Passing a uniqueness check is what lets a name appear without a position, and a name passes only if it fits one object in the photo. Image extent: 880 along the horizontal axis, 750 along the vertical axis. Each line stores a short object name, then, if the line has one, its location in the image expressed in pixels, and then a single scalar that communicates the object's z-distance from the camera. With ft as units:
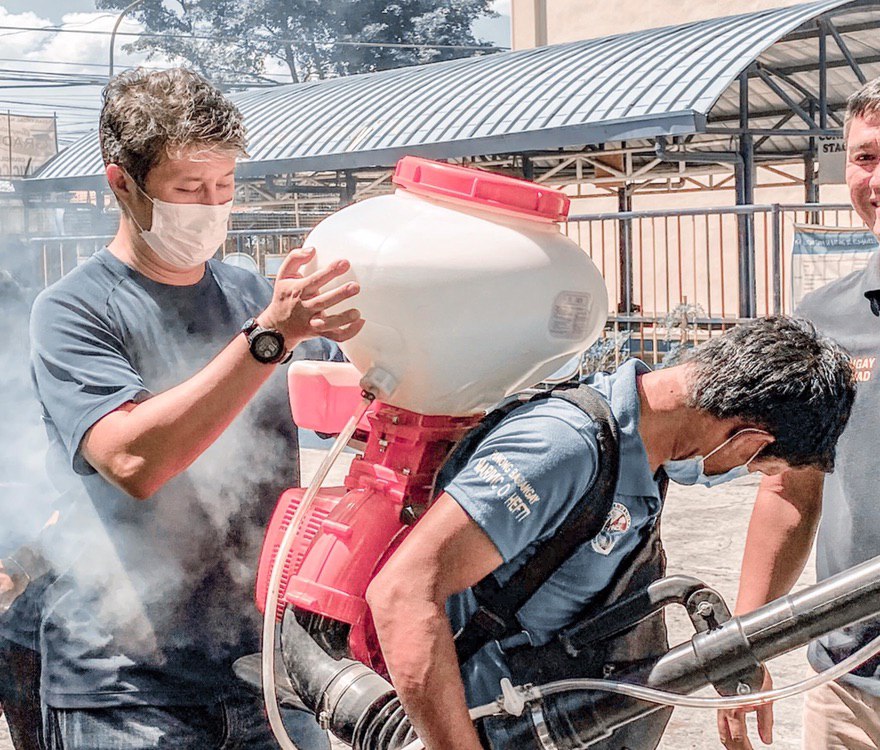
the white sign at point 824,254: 25.52
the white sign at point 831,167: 31.31
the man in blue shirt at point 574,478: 4.98
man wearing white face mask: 6.23
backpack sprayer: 5.12
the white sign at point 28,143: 32.08
